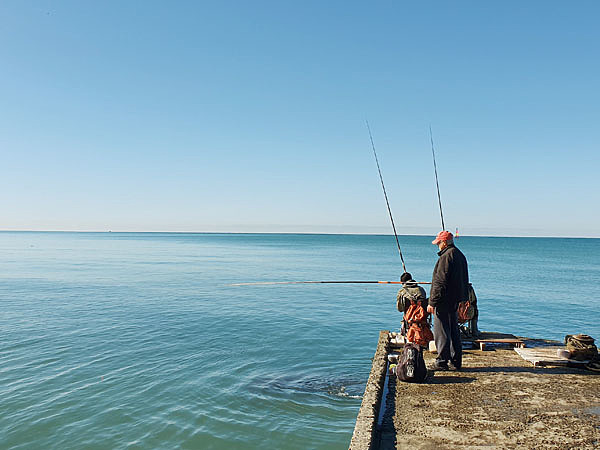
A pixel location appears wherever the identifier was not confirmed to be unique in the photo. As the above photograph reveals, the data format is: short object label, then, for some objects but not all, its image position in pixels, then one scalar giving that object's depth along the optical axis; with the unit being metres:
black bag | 5.48
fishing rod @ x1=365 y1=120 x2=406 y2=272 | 8.58
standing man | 5.73
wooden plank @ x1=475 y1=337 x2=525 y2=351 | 7.18
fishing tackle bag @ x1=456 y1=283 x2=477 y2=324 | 7.14
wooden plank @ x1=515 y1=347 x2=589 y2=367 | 6.07
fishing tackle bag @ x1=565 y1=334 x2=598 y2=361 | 6.07
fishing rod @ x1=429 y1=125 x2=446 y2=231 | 7.73
